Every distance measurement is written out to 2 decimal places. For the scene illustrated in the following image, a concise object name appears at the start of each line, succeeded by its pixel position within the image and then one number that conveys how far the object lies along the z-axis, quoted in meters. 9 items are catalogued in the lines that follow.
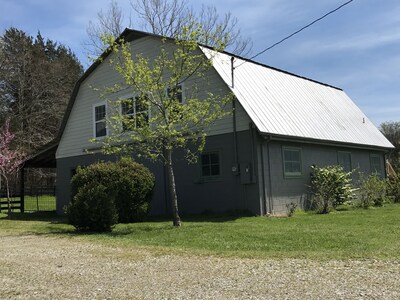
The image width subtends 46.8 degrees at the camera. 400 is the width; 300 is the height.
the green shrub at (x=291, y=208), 16.02
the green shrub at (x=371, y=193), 18.27
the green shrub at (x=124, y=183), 15.30
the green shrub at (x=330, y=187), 17.08
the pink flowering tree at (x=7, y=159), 19.95
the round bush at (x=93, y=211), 12.94
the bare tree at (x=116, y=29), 33.03
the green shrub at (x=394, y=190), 20.95
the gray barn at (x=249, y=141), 16.20
